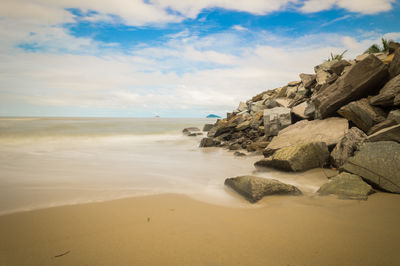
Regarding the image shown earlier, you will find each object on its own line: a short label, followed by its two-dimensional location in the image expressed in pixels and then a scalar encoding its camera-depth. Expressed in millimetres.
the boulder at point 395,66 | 5602
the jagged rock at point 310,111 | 7787
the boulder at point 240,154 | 8688
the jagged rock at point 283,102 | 11688
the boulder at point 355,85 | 5812
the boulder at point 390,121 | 4664
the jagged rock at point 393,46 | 7782
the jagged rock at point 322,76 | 9650
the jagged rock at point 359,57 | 9920
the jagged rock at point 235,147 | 10211
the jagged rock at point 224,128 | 13562
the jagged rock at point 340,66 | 9055
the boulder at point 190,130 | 23459
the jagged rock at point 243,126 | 12088
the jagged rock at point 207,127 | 24264
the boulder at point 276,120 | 9016
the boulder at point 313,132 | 5849
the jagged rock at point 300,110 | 8527
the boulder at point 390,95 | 5098
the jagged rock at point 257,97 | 16750
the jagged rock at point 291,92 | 12689
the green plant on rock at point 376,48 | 11492
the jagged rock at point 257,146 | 8986
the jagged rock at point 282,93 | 14084
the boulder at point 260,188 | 3609
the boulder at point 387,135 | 4254
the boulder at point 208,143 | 11938
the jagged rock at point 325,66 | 10664
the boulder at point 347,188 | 3408
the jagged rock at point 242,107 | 17605
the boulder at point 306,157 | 5121
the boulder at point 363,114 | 5367
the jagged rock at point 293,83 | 14210
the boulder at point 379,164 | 3477
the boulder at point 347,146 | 4785
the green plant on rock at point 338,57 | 13604
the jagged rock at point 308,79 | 10727
